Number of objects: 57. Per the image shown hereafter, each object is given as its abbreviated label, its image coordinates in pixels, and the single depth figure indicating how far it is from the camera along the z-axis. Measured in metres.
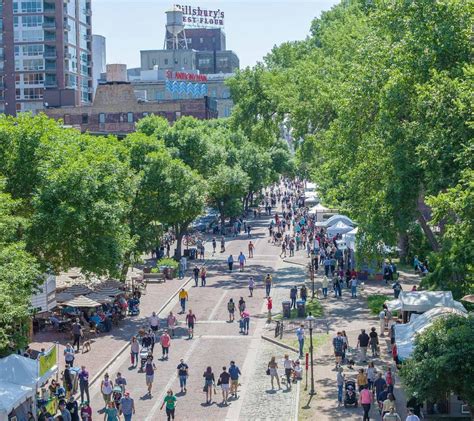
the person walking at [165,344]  35.09
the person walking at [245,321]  39.41
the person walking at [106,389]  28.31
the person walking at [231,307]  42.34
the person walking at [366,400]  26.45
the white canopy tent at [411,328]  27.84
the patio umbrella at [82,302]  39.66
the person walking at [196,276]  53.13
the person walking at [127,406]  26.28
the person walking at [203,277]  53.06
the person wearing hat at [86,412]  26.31
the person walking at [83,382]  28.91
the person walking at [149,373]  29.84
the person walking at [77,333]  36.59
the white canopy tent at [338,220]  57.25
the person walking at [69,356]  32.09
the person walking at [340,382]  28.69
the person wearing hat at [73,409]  26.66
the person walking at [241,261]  58.81
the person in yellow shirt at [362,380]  28.50
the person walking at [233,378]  29.34
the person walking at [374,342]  34.00
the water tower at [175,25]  177.77
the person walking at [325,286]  48.22
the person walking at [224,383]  28.94
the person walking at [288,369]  31.31
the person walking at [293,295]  44.84
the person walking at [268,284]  48.12
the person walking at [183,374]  29.82
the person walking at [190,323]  39.22
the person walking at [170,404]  26.53
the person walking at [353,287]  47.36
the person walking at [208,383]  28.91
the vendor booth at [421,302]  32.56
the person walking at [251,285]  49.12
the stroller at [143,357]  33.50
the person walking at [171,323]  39.34
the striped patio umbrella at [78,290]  41.12
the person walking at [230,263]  58.23
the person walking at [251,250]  65.56
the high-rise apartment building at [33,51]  125.88
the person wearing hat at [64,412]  25.92
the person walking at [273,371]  30.60
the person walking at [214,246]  68.81
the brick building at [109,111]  115.25
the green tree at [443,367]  22.70
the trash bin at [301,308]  43.09
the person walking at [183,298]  44.59
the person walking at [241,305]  41.97
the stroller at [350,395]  28.48
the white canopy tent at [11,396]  23.30
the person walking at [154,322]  39.03
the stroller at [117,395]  27.73
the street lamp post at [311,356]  30.02
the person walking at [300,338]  34.69
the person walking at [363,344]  33.47
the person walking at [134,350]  34.06
